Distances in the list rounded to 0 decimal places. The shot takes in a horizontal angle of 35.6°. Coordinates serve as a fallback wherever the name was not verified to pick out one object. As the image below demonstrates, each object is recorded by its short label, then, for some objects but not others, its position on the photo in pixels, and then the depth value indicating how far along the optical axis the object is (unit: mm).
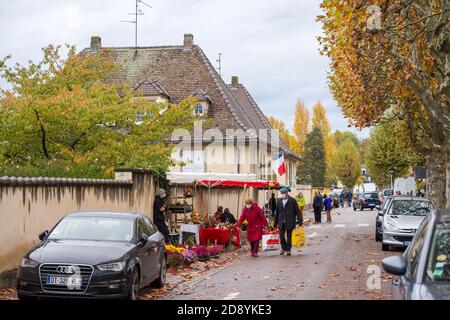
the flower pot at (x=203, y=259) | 19247
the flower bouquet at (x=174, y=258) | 17438
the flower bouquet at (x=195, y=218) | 22062
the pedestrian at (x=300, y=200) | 40156
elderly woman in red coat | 20250
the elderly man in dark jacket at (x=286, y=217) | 19797
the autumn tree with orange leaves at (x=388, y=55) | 16828
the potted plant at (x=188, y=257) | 18020
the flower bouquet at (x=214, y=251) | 20106
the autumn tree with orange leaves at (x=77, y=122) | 21281
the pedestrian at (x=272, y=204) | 36562
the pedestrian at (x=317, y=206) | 39969
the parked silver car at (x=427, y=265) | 5903
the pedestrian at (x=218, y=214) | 24950
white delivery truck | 59219
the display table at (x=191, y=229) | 21141
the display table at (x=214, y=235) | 21764
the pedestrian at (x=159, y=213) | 20422
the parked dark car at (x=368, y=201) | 64688
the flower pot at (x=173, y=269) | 16734
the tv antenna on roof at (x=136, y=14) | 45062
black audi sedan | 10383
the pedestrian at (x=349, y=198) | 84038
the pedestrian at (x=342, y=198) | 83125
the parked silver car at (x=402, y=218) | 20891
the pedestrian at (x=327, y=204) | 40475
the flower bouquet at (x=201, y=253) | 19312
